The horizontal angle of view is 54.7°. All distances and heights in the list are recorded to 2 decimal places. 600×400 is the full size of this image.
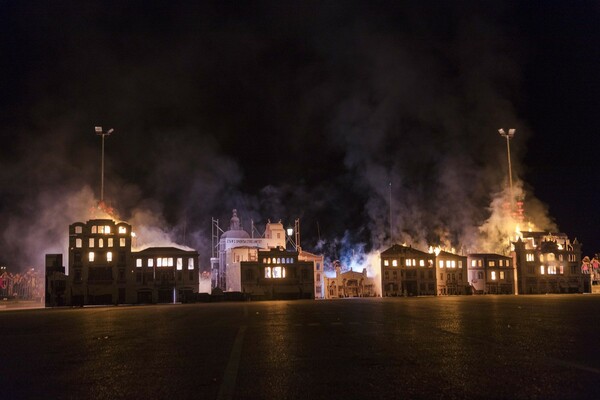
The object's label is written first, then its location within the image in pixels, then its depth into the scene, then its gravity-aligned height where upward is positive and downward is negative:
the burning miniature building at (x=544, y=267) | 118.94 -1.42
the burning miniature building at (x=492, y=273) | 118.94 -2.35
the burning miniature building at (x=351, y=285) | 118.50 -4.14
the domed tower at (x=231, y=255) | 118.62 +2.90
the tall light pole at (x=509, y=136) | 113.76 +24.67
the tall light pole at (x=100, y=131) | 102.01 +24.71
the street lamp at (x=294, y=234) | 130.38 +7.73
